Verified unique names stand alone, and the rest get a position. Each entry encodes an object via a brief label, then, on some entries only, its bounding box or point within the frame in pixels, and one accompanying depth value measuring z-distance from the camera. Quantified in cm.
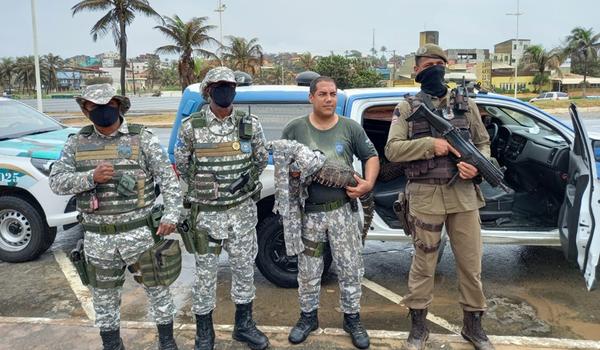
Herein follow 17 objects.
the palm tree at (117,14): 2645
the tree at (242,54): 4138
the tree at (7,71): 6756
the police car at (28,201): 482
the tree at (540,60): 5538
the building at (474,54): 8213
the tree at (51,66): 7258
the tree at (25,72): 6700
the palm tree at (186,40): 3052
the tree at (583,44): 5453
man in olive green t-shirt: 312
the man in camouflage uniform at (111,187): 279
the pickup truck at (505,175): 376
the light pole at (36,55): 1618
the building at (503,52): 9015
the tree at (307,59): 5205
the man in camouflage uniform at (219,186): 308
